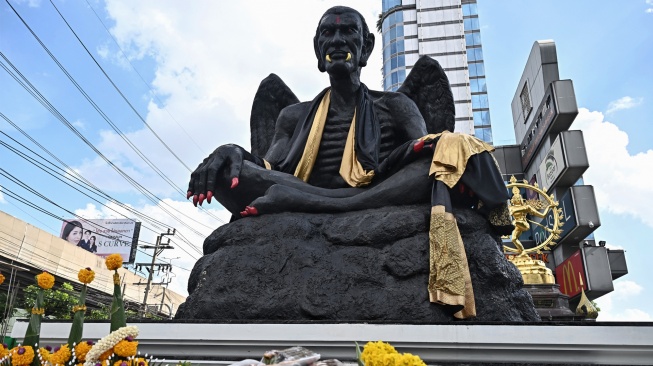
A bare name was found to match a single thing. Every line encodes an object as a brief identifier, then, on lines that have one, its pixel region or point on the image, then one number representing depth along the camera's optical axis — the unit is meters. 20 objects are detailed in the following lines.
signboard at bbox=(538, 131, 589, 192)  16.30
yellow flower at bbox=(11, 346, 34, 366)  1.68
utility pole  22.05
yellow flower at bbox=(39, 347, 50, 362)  1.73
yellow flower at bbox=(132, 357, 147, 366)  1.56
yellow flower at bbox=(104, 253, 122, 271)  1.79
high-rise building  30.27
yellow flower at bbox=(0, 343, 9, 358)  1.72
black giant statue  3.25
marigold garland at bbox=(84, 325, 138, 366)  1.62
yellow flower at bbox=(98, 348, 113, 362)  1.67
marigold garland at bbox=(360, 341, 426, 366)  1.21
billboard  28.59
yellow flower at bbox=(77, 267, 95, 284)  1.79
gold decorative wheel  7.89
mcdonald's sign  15.30
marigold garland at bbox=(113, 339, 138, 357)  1.58
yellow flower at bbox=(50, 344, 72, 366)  1.65
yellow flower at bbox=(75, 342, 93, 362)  1.66
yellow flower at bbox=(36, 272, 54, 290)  1.77
